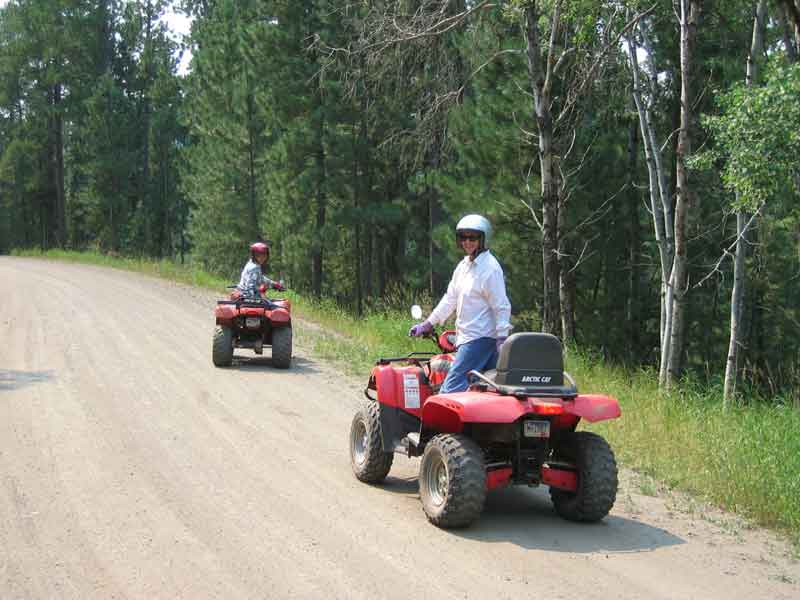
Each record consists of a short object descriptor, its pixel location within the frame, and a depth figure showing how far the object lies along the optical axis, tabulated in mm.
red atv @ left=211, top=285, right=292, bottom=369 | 12953
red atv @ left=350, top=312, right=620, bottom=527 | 6074
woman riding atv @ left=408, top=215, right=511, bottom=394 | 6887
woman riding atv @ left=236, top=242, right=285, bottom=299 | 13750
